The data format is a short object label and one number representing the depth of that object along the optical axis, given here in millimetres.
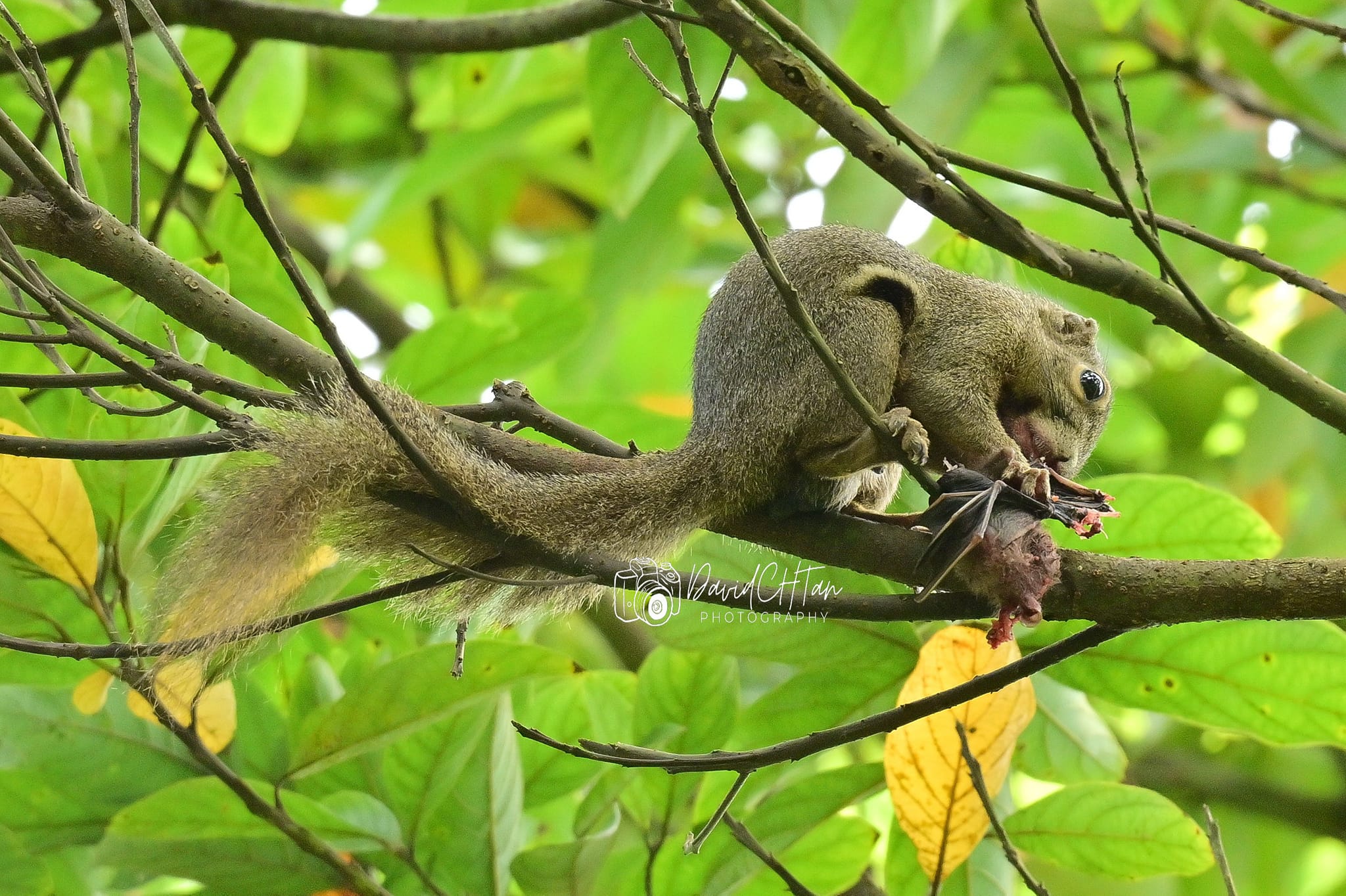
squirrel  4660
